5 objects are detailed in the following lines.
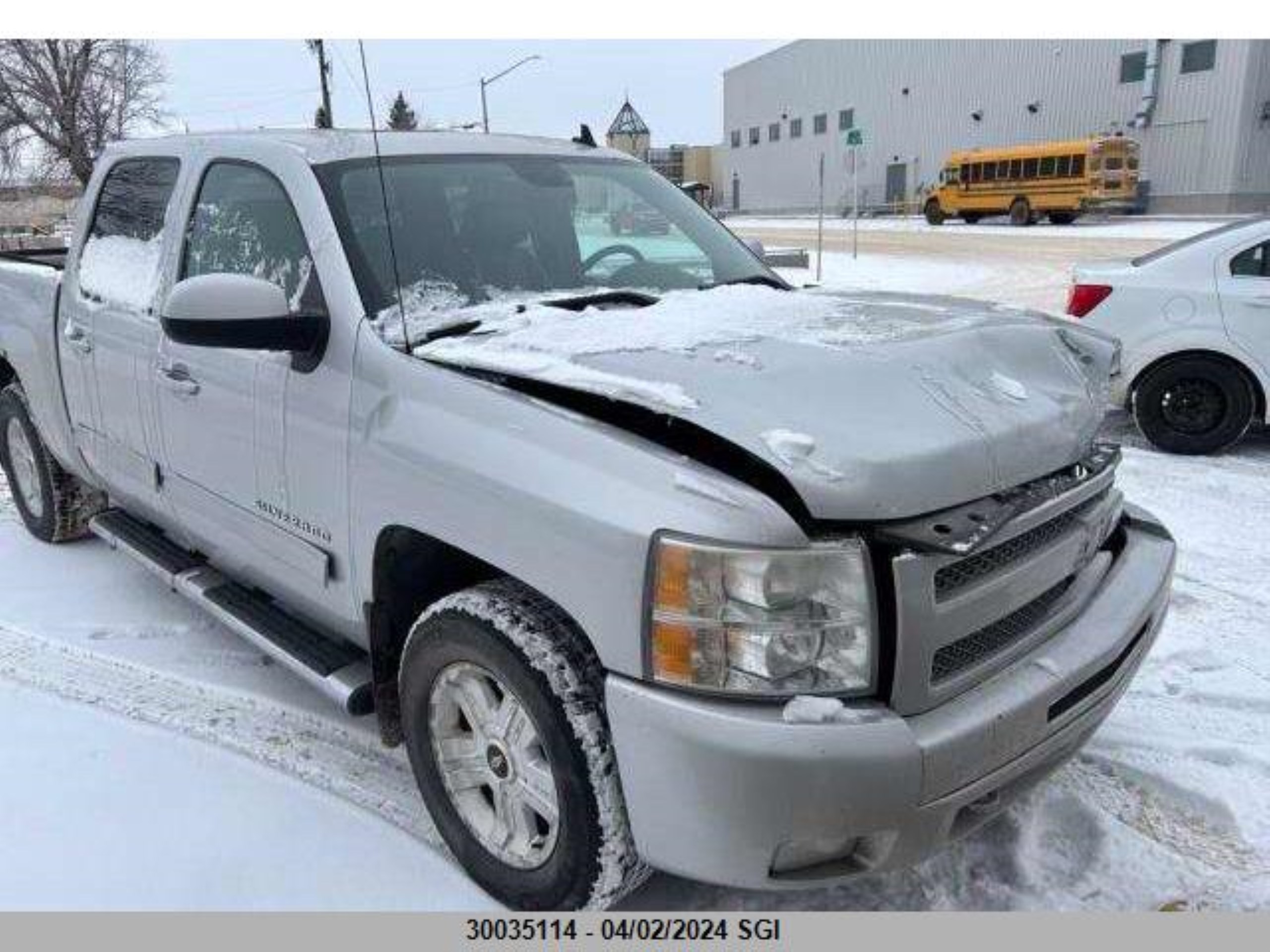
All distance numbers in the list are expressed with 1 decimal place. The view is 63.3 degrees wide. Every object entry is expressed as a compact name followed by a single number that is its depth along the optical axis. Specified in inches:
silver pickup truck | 77.3
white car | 244.7
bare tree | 1217.4
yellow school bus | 1325.0
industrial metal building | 1440.7
